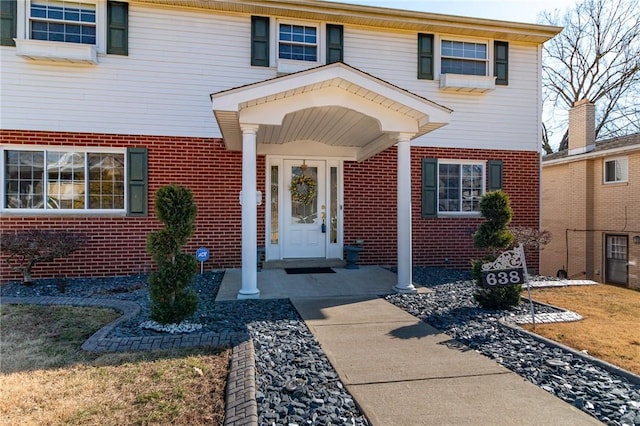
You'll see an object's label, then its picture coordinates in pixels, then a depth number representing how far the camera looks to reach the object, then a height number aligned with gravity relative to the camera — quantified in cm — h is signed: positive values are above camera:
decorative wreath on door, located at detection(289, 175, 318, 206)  852 +56
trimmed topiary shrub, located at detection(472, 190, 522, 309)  526 -33
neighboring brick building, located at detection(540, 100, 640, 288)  1260 +37
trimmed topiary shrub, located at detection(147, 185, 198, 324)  424 -51
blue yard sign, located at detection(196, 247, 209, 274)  753 -78
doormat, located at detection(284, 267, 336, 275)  776 -115
